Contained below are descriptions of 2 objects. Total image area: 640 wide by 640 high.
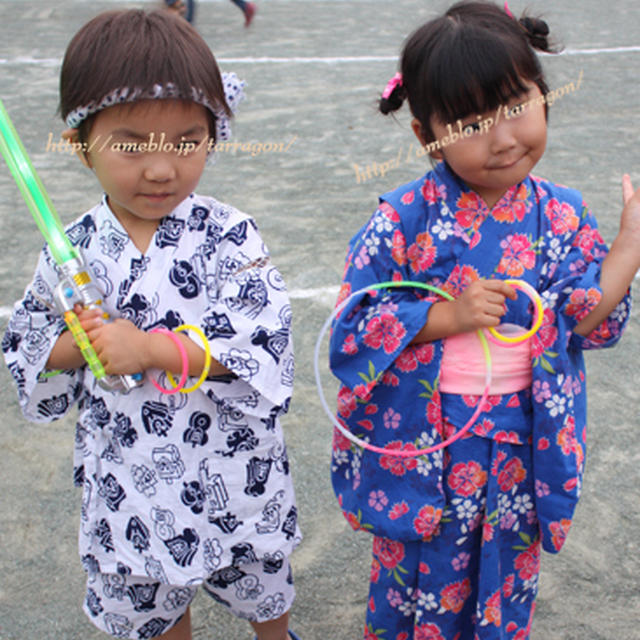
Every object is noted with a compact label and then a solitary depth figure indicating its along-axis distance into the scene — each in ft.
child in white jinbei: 4.90
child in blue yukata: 4.99
